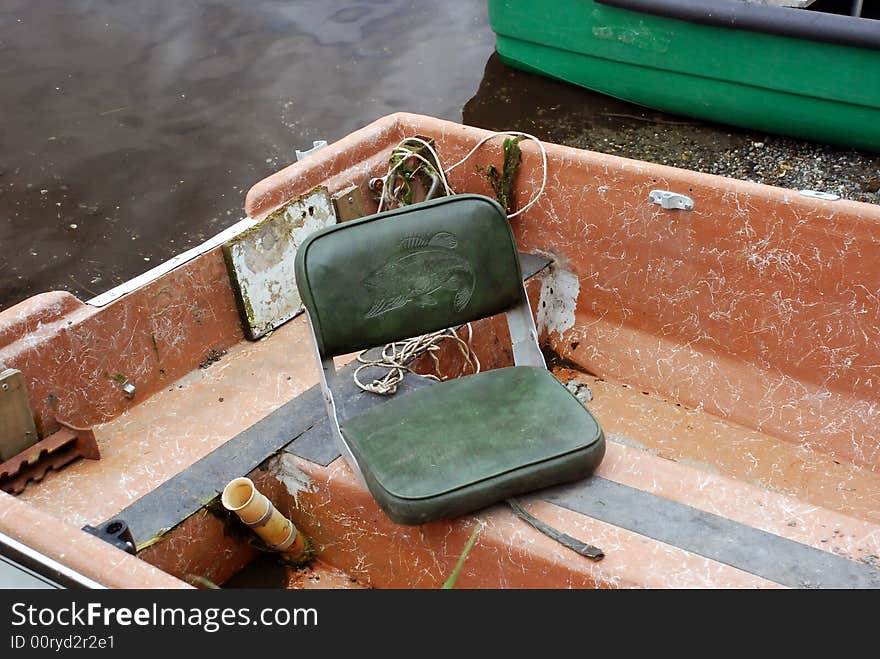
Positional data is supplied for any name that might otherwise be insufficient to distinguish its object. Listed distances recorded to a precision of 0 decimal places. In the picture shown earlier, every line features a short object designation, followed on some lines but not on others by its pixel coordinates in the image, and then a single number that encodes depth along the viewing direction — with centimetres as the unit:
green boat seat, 189
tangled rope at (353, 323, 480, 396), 247
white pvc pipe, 204
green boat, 491
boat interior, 189
